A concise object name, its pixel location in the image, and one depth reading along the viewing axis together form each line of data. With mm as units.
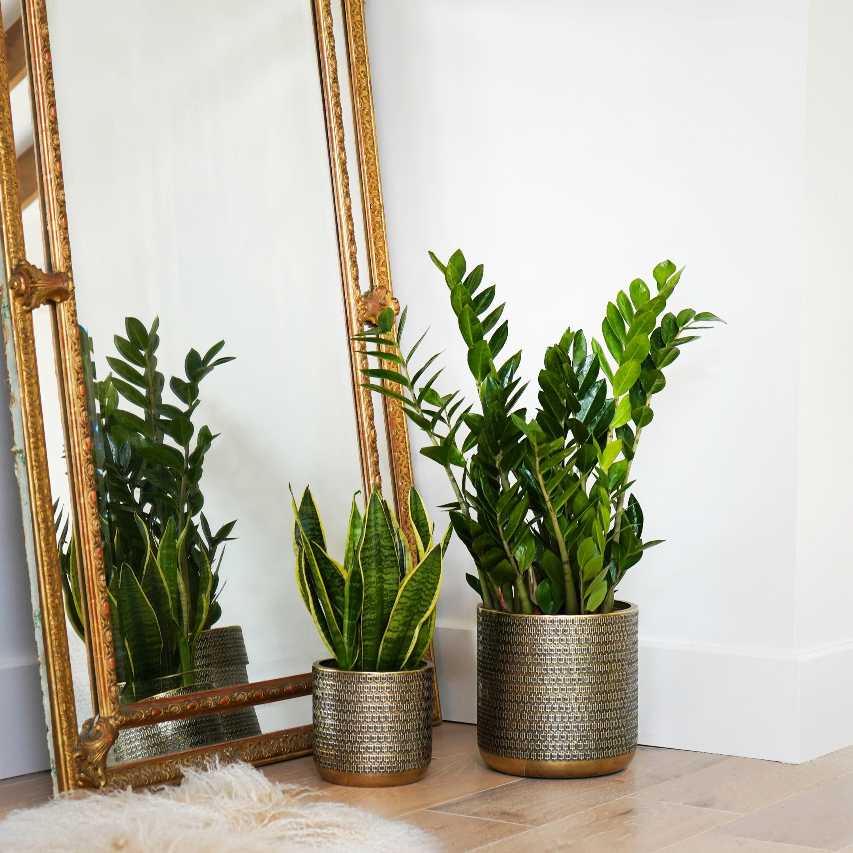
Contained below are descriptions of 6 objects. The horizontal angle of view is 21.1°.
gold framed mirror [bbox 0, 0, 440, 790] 3291
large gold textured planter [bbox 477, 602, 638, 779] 3283
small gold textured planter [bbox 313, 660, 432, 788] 3278
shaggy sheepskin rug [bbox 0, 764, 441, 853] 2936
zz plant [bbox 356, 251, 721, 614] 3270
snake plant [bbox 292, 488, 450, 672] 3318
